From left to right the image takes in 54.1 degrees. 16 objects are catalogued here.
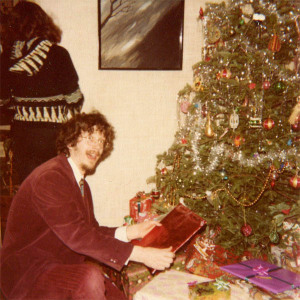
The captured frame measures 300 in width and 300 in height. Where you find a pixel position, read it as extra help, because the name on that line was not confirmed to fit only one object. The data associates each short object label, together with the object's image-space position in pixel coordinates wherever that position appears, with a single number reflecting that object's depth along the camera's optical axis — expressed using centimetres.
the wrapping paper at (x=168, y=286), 174
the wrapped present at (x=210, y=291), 163
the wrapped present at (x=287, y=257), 198
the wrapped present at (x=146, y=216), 240
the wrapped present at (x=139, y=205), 264
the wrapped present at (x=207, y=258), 197
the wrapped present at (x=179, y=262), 201
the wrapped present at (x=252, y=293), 167
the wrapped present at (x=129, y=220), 252
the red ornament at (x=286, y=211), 203
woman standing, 208
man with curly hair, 133
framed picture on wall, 265
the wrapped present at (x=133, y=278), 181
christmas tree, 204
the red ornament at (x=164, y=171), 243
